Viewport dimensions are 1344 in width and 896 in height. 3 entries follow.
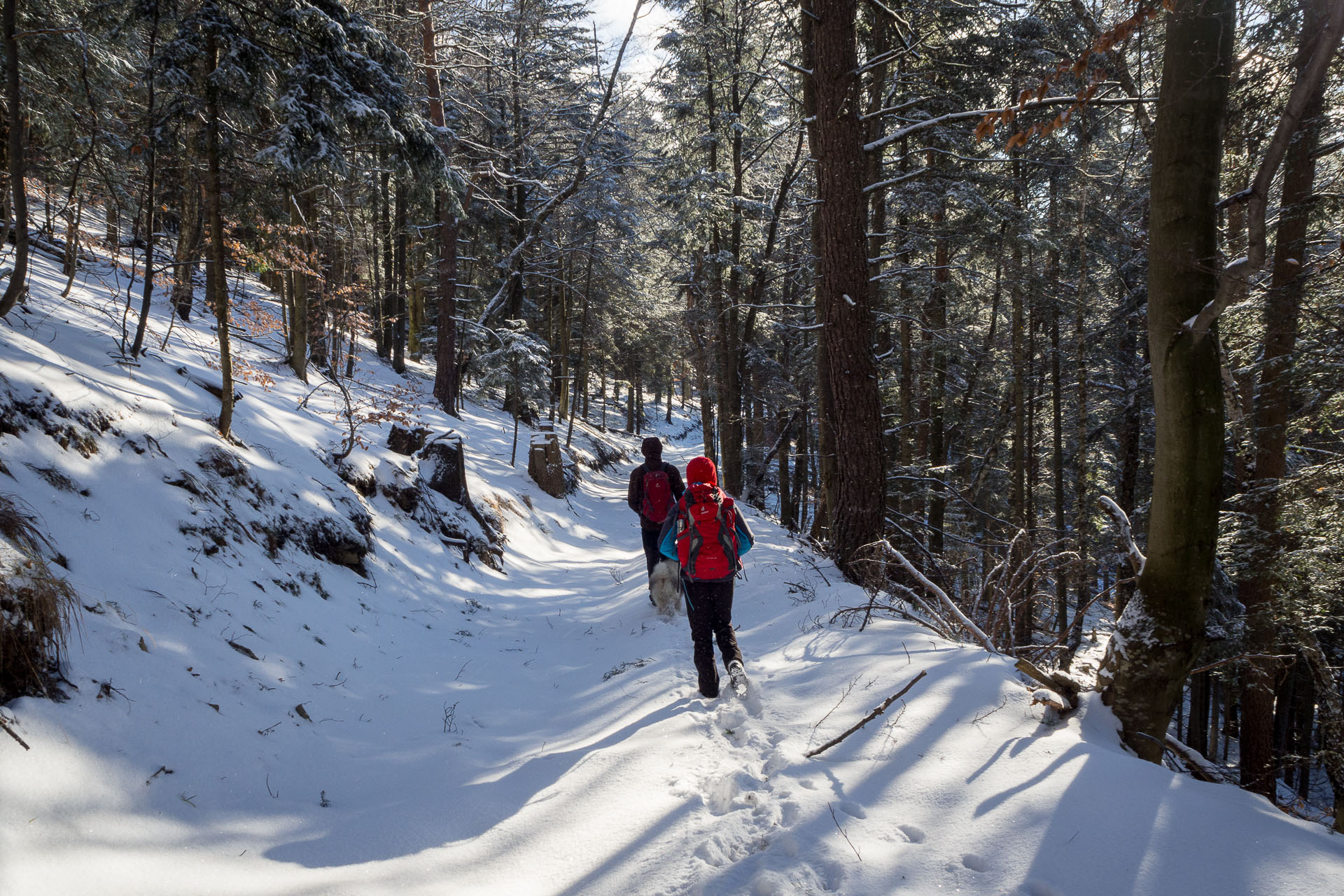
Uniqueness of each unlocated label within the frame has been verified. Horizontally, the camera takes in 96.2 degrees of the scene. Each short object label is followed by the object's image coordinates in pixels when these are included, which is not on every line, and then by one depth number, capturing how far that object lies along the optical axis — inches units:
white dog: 275.9
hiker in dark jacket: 266.8
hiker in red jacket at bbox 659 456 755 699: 175.3
